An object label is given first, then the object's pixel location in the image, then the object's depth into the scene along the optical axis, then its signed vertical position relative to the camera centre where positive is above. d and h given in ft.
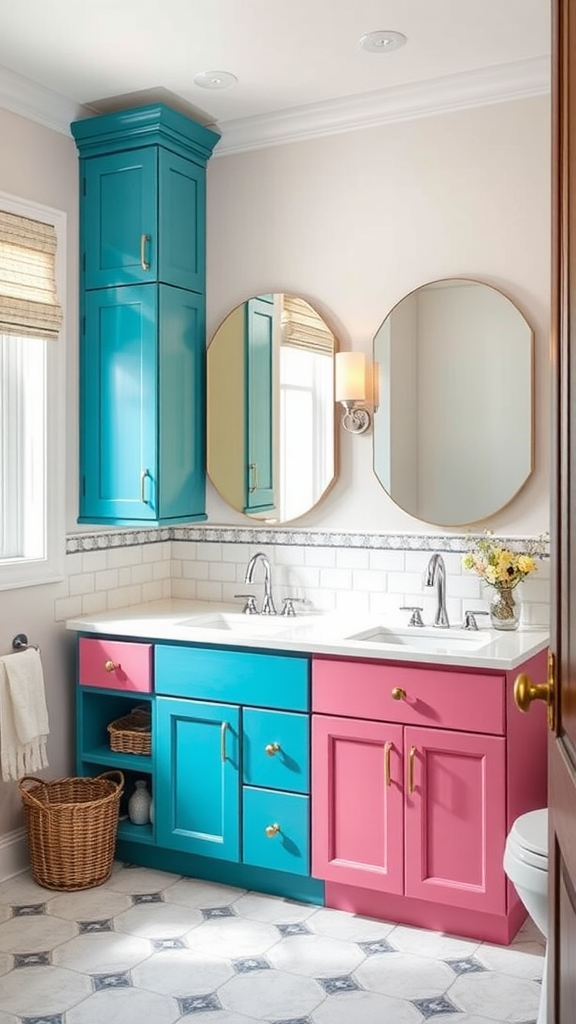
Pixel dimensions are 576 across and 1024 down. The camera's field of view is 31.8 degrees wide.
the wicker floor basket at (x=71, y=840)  11.17 -3.76
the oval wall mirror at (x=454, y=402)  11.41 +1.14
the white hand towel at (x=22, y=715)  11.19 -2.38
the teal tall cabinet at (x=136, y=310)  12.30 +2.37
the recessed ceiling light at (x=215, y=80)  11.34 +4.80
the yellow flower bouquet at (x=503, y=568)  11.06 -0.74
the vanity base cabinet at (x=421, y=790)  9.80 -2.91
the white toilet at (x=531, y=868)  8.20 -3.02
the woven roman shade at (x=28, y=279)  11.39 +2.60
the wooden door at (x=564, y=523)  4.44 -0.10
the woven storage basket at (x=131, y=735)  11.91 -2.76
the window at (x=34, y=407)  11.73 +1.13
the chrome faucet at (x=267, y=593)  12.69 -1.16
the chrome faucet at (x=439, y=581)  11.43 -0.91
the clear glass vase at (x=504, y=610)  11.23 -1.21
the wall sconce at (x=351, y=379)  12.06 +1.47
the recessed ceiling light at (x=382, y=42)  10.35 +4.78
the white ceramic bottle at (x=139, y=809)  12.03 -3.65
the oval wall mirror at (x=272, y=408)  12.58 +1.19
